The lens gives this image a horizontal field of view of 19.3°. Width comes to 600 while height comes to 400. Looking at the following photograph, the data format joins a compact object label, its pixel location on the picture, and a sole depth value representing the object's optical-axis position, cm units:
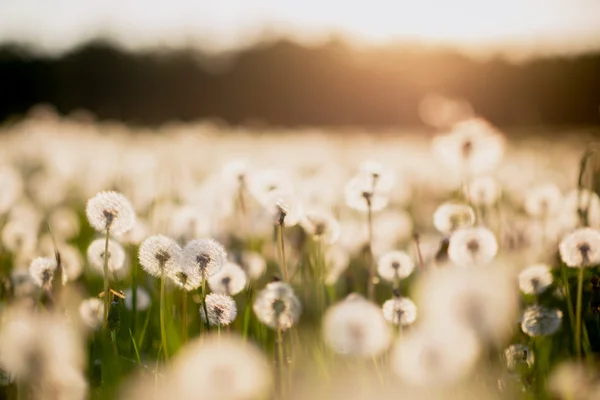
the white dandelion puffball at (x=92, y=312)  186
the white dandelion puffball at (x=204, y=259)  172
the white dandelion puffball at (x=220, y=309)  171
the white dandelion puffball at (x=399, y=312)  178
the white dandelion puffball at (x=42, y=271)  180
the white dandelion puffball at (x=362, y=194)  191
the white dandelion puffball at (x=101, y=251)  189
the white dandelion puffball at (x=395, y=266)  193
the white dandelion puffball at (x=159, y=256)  173
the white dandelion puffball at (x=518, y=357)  177
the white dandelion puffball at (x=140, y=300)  198
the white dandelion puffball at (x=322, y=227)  196
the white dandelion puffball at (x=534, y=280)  185
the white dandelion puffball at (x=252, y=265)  208
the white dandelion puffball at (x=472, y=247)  181
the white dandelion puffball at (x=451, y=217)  198
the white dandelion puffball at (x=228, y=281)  184
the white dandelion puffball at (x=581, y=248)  179
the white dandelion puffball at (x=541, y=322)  177
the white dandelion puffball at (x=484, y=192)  220
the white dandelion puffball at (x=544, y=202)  233
